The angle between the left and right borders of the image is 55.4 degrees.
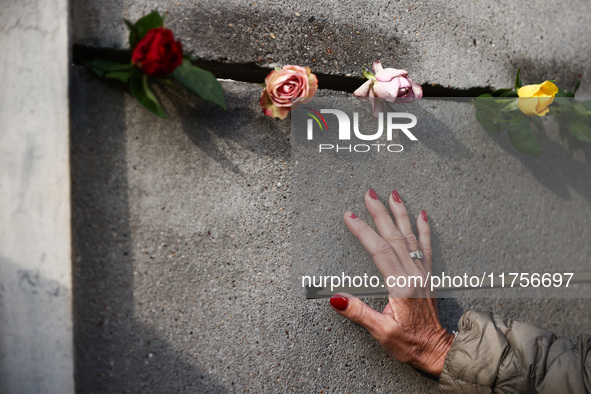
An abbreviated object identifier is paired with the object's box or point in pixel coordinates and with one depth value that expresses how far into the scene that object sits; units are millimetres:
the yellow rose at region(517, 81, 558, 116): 584
